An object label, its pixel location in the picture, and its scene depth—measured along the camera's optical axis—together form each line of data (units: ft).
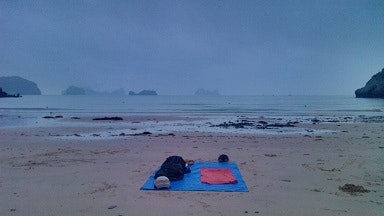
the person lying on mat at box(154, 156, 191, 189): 22.33
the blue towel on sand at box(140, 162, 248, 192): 22.25
